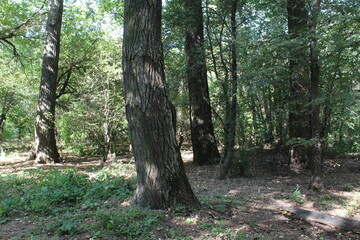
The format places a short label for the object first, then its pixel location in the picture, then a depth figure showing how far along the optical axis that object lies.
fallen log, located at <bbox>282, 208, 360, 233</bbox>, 3.61
